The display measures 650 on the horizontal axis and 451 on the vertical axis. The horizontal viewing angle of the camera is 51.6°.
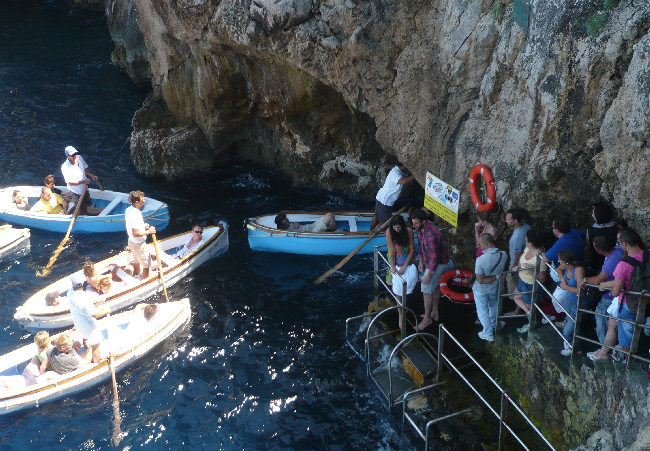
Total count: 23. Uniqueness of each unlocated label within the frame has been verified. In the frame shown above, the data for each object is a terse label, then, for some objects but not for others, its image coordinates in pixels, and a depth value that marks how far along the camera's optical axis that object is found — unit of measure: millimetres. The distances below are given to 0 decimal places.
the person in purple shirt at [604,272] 9867
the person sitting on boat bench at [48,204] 20531
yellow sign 14549
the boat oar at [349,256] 16953
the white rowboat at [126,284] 16031
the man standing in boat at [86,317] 14078
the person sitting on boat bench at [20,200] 20719
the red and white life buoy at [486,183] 14055
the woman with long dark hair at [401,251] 13180
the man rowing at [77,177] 20062
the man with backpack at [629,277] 9289
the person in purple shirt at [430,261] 12734
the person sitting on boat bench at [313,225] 18531
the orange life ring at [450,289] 13906
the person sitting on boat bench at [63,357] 13961
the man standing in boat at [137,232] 16281
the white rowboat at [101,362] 13625
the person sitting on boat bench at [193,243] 18500
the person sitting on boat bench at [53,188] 20438
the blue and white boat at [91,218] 20078
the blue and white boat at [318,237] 18109
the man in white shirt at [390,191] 17062
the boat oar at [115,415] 13228
